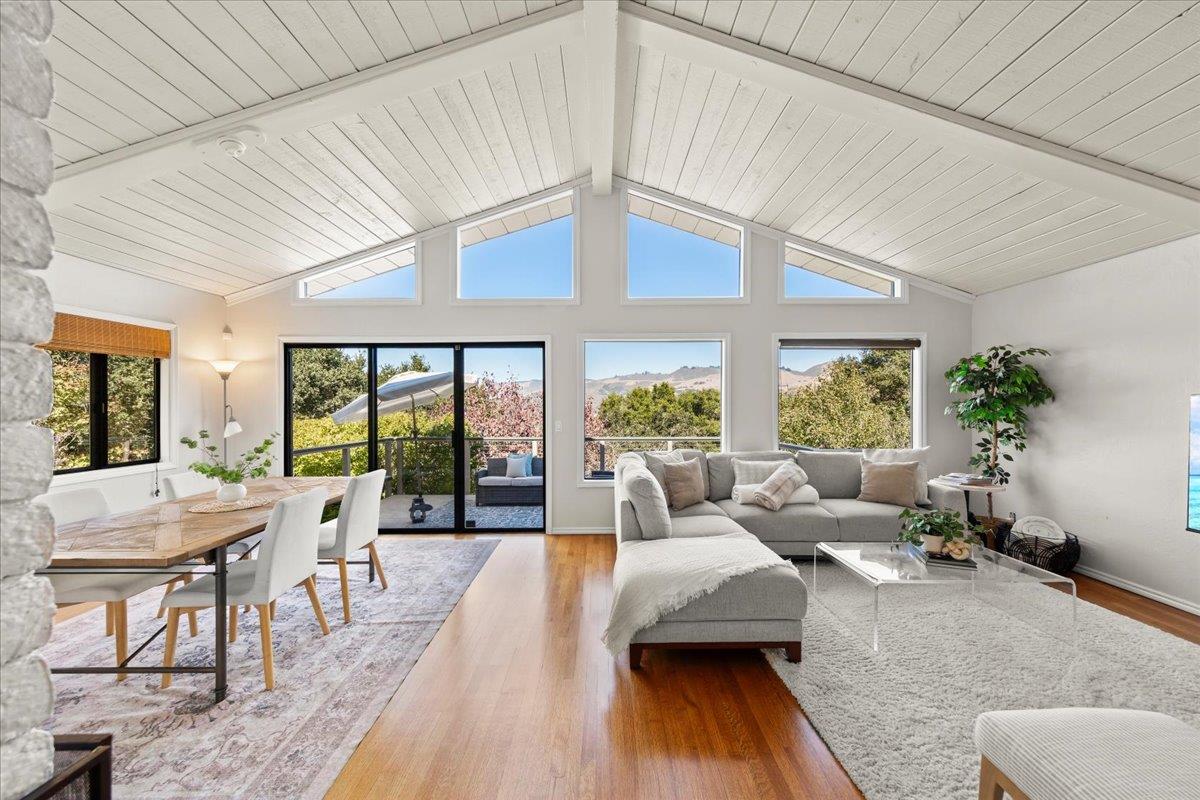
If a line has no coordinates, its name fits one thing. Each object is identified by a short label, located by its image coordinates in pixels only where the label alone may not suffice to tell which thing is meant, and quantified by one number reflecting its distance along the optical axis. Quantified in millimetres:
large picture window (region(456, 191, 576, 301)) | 5141
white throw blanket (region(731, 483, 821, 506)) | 4203
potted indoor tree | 4137
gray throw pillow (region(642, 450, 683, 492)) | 4266
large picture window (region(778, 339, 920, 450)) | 5168
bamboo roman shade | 3494
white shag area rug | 1904
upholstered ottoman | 1192
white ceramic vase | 3053
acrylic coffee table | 2682
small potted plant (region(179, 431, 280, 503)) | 2927
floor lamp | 4883
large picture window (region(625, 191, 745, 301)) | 5137
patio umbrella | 5191
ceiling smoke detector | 2858
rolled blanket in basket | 3783
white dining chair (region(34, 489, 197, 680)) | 2395
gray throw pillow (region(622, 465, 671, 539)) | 3355
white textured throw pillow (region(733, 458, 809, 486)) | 4453
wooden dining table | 2049
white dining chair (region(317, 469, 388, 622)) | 3184
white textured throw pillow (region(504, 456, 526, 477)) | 5211
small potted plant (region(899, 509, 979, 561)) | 2920
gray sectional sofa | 2527
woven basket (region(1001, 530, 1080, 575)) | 3760
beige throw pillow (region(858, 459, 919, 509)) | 4230
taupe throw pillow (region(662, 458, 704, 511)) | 4133
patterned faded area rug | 1861
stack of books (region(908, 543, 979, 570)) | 2877
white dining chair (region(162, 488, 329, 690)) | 2396
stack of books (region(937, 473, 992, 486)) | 4258
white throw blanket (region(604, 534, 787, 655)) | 2498
